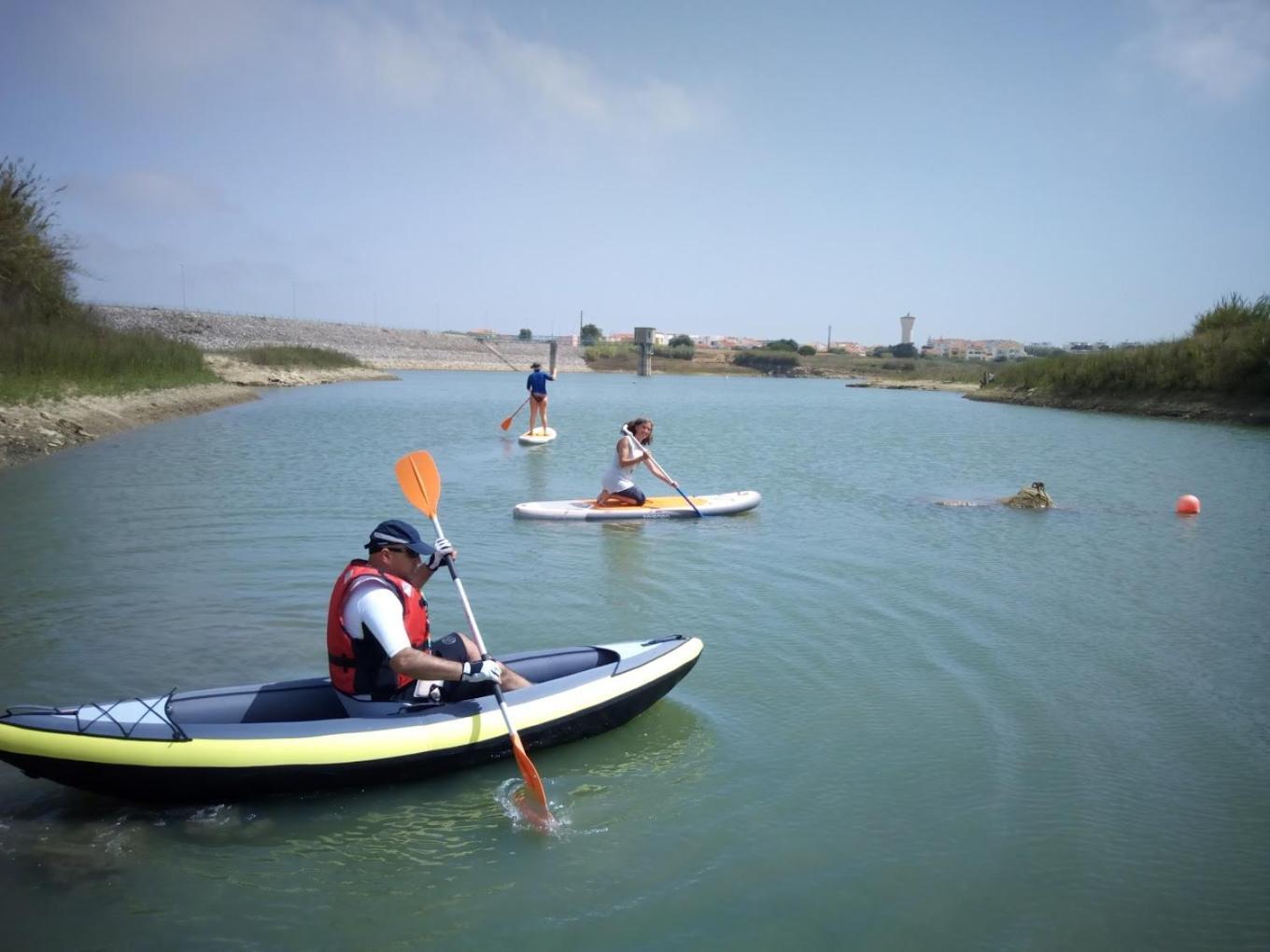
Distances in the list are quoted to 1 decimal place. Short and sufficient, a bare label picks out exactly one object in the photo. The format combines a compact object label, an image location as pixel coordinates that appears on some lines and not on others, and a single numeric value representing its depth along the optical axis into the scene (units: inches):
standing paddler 778.8
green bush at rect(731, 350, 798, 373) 3358.8
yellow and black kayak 157.3
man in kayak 167.9
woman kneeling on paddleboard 427.2
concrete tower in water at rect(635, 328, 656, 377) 2938.0
